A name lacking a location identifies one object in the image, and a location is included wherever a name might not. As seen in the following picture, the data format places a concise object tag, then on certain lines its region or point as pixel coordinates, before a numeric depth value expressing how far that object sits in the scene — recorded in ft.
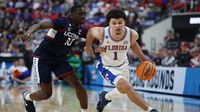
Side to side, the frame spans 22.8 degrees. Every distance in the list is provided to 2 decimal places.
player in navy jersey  27.78
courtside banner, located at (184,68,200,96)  49.24
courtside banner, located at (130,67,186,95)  51.72
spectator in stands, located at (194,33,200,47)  58.50
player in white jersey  26.35
